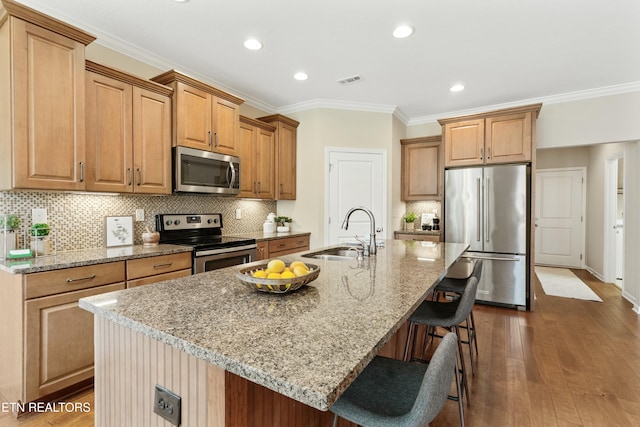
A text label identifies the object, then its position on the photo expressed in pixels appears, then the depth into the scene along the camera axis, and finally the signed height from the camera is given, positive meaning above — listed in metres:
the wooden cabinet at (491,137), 3.86 +0.93
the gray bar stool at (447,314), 1.74 -0.61
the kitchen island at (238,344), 0.71 -0.34
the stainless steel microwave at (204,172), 2.99 +0.37
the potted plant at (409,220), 4.98 -0.16
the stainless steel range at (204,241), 2.86 -0.32
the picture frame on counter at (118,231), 2.73 -0.19
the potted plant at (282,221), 4.47 -0.16
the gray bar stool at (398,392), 0.86 -0.60
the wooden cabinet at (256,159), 3.88 +0.64
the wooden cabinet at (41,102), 1.98 +0.70
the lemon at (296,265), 1.40 -0.24
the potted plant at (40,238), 2.19 -0.21
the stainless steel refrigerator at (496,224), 3.87 -0.17
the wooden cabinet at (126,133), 2.43 +0.62
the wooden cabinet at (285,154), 4.32 +0.77
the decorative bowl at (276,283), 1.20 -0.28
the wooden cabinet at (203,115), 2.97 +0.94
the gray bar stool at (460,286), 2.27 -0.62
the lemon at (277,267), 1.37 -0.25
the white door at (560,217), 6.28 -0.13
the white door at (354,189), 4.45 +0.30
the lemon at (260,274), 1.32 -0.27
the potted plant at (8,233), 2.07 -0.16
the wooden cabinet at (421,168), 4.83 +0.64
